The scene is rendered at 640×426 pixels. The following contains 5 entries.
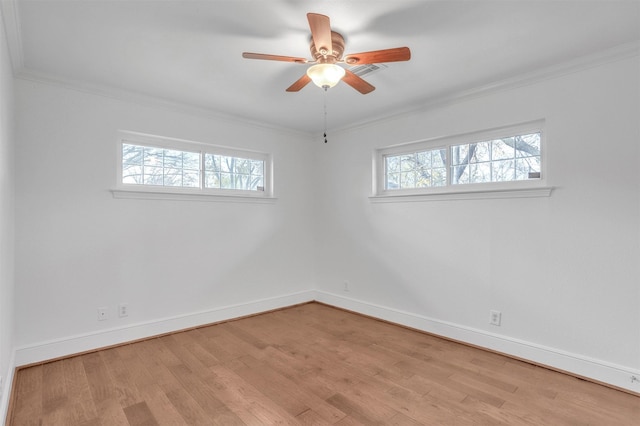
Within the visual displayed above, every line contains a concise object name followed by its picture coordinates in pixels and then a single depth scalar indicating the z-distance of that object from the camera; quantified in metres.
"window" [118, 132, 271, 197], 3.26
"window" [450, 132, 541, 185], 2.84
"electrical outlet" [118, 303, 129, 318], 3.07
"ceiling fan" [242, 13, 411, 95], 1.81
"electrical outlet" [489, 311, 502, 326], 2.92
